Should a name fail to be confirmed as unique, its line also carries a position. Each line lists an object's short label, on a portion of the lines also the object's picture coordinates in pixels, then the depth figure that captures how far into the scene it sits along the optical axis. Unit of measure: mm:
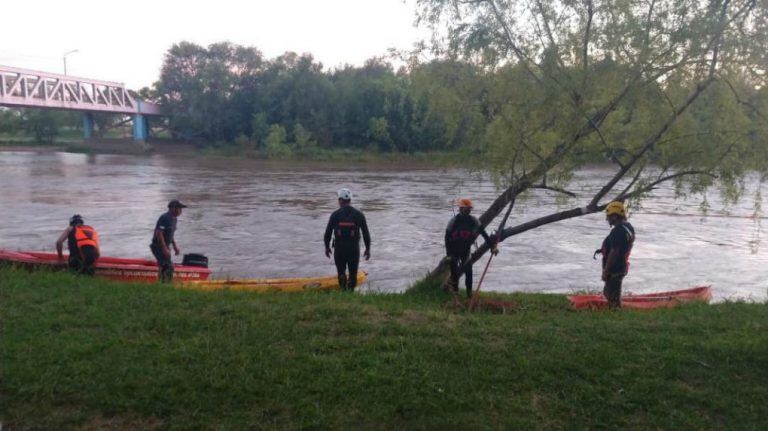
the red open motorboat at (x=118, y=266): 10766
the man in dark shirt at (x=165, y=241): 11062
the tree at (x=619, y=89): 8656
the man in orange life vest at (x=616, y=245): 8672
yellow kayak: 10438
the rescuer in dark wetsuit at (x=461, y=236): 9609
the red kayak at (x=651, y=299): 9609
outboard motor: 12125
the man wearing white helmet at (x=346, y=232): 9555
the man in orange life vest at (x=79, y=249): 10680
